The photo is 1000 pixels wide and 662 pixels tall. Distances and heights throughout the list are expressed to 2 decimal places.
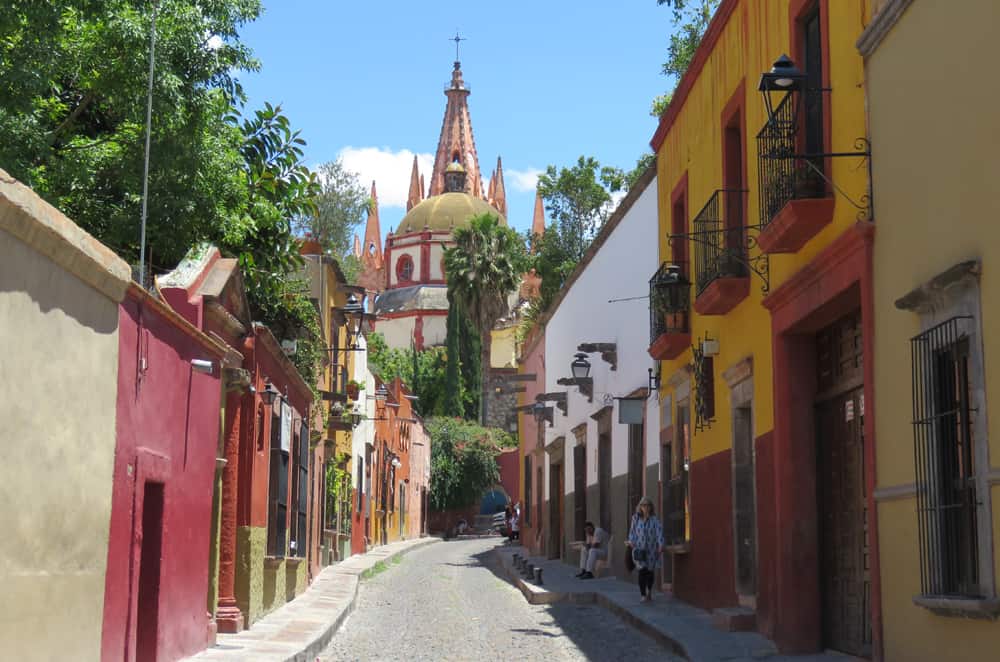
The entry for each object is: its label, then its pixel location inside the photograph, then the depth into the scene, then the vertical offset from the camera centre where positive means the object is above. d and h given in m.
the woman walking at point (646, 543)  16.89 -0.18
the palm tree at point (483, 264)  60.31 +11.68
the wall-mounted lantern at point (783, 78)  10.05 +3.31
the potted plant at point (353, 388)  27.64 +2.80
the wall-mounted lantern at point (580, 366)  23.75 +2.81
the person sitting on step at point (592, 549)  22.53 -0.35
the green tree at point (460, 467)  59.59 +2.59
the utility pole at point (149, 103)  11.25 +3.87
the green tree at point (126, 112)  13.77 +4.42
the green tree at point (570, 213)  47.12 +10.97
